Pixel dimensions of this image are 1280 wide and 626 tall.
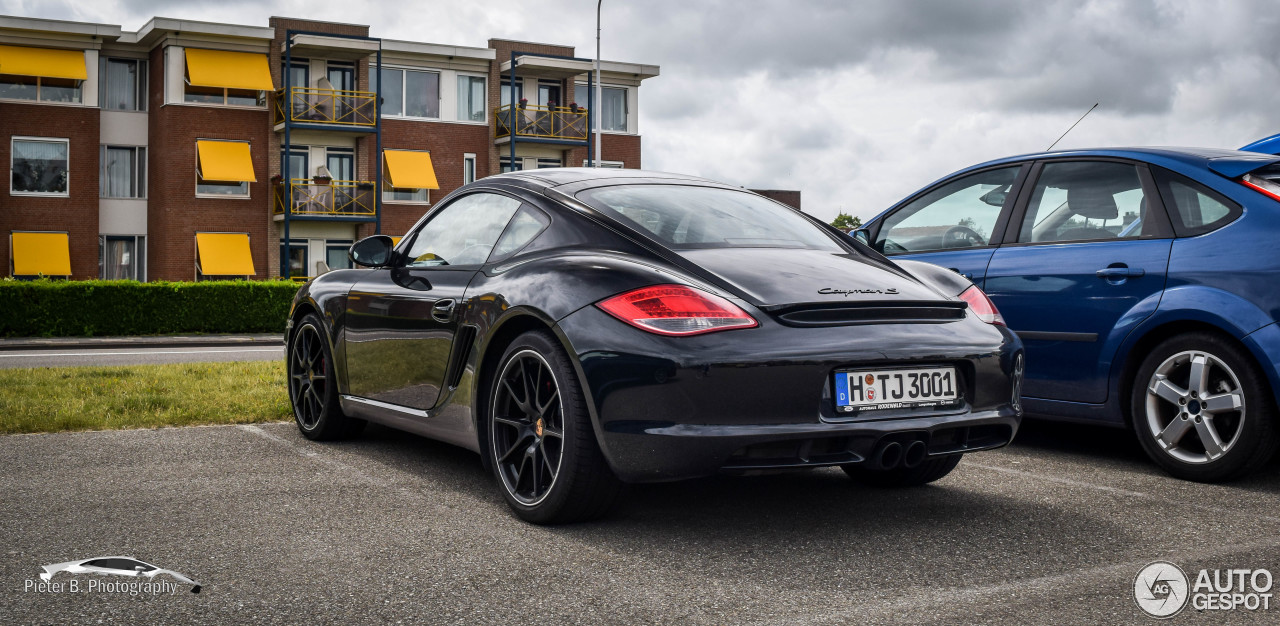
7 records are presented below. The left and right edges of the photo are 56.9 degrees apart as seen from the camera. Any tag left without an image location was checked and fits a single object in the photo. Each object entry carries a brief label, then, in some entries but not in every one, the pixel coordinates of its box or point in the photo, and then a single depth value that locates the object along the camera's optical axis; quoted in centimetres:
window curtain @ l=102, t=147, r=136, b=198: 3331
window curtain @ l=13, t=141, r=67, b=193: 3170
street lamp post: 2935
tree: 9869
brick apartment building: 3177
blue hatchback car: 483
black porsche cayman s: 372
